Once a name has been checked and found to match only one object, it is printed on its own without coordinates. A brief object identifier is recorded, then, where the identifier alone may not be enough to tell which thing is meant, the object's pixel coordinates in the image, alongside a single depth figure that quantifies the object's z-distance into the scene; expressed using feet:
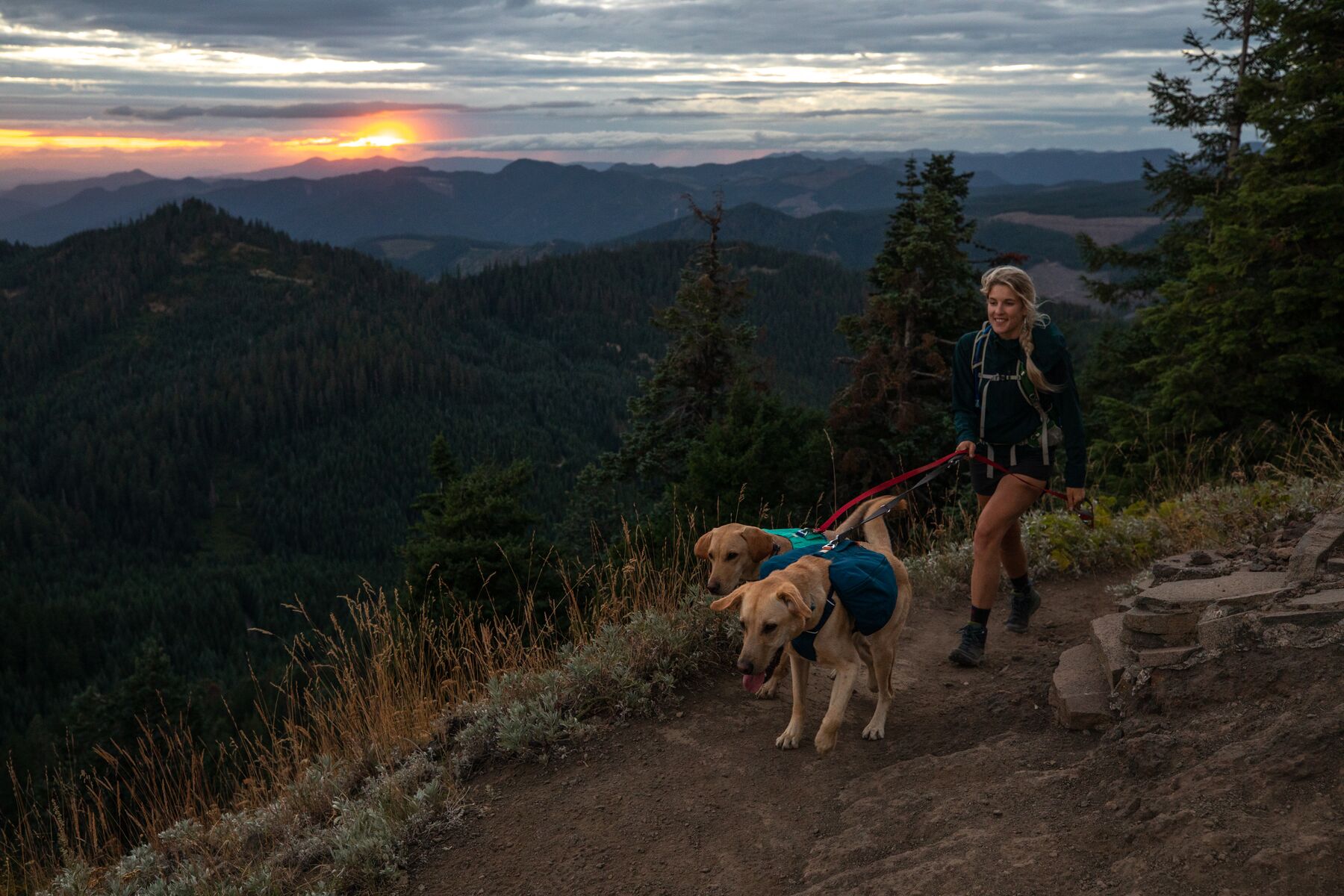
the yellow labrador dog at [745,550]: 16.31
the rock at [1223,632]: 11.91
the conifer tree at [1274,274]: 38.24
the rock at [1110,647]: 13.33
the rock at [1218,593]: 12.82
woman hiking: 15.29
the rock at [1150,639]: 13.03
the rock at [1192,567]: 15.71
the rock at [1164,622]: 13.08
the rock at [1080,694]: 13.07
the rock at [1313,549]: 13.04
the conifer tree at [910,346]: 60.44
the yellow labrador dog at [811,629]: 12.63
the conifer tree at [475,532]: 72.54
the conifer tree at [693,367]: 73.77
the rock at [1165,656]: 12.31
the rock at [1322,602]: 11.37
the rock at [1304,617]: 11.22
